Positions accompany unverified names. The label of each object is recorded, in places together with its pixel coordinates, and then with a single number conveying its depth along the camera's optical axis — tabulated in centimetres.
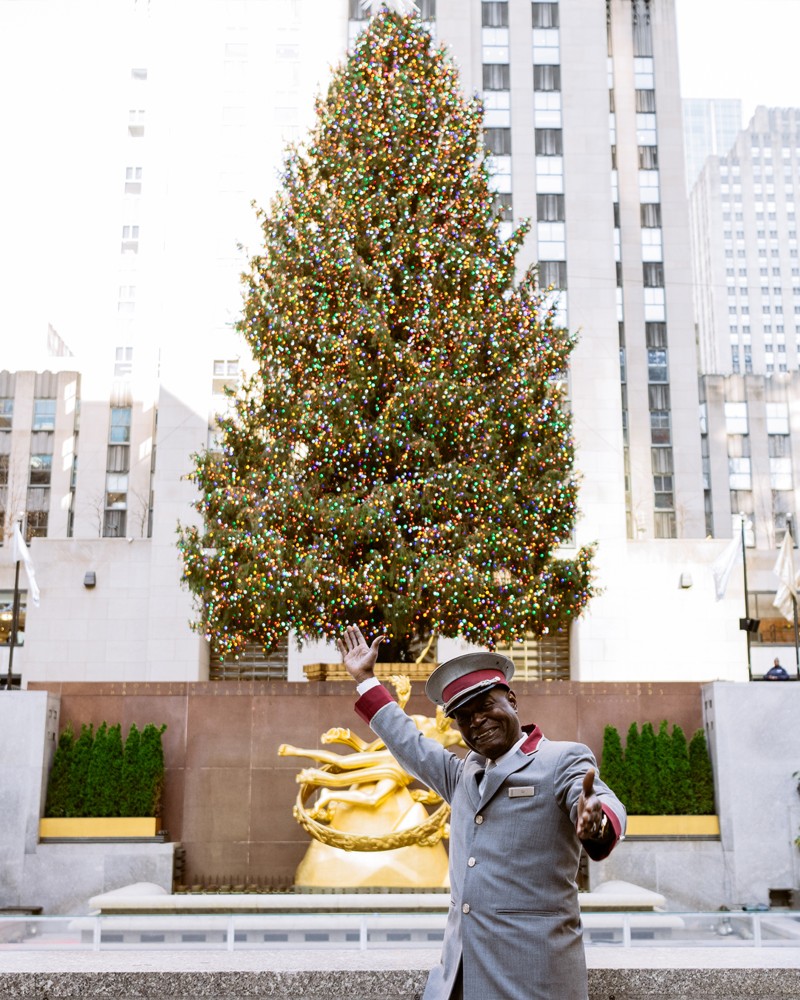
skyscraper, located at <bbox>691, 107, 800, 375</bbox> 12925
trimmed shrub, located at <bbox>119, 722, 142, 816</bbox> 1546
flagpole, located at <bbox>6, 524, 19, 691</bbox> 1832
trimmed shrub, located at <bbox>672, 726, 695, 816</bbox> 1570
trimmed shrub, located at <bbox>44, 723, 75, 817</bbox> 1555
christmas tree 1750
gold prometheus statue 1315
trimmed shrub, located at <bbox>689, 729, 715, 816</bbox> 1575
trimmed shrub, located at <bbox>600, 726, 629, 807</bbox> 1568
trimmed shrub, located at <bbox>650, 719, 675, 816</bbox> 1570
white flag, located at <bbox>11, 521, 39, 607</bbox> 1822
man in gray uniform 362
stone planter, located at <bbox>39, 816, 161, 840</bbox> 1528
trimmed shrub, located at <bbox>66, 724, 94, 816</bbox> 1555
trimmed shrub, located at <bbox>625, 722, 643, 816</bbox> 1572
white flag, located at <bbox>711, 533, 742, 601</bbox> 2059
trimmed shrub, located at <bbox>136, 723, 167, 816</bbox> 1549
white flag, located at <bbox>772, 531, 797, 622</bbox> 1911
